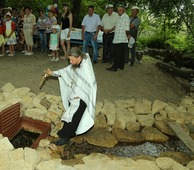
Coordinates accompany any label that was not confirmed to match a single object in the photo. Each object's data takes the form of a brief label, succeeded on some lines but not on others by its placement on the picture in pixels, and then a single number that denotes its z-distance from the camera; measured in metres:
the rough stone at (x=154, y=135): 5.25
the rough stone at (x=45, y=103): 5.60
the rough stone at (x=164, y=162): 3.99
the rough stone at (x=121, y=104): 5.93
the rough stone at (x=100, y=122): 5.39
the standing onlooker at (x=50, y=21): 7.80
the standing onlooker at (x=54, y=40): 7.46
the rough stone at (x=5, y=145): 3.84
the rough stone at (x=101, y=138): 4.91
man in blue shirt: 7.29
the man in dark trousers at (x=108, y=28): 7.25
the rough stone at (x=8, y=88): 5.74
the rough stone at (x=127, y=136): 5.14
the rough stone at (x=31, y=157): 3.58
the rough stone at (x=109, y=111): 5.50
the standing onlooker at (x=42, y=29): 8.15
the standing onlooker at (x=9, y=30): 7.63
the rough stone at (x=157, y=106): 6.03
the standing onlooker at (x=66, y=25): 7.35
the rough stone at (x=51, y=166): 3.61
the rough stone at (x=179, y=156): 4.51
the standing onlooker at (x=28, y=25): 7.81
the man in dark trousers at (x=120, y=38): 6.71
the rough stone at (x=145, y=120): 5.66
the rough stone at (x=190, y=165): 4.10
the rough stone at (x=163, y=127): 5.51
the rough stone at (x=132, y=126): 5.46
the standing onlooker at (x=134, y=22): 7.18
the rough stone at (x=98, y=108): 5.61
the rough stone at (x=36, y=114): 5.29
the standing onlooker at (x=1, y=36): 7.61
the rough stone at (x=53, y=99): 5.74
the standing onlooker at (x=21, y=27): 8.38
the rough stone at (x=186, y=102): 6.56
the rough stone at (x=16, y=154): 3.68
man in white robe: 4.26
